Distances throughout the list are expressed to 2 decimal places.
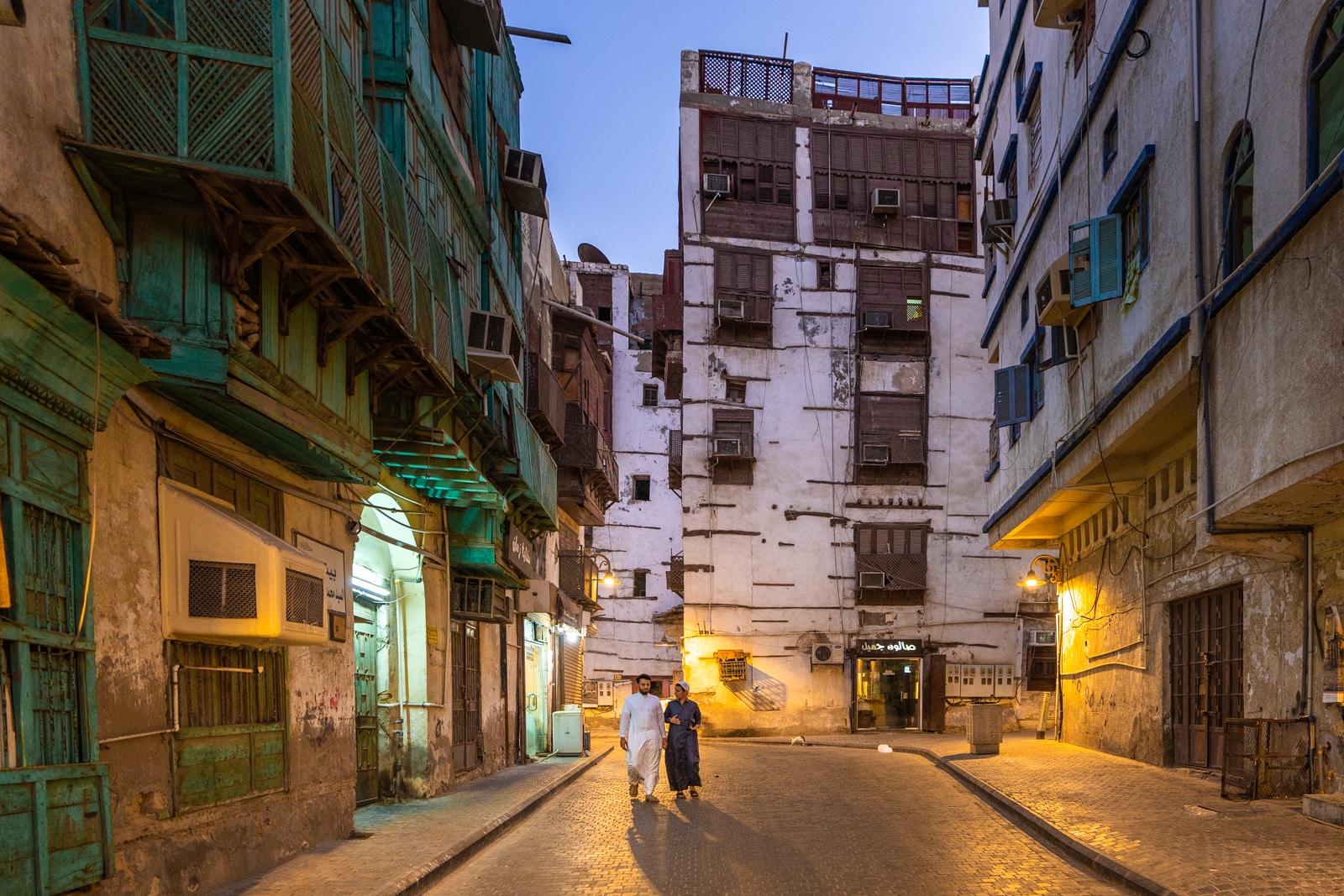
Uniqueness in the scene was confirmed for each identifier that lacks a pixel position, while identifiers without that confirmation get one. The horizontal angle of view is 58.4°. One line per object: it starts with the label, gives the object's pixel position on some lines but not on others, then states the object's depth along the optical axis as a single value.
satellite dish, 51.78
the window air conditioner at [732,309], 34.69
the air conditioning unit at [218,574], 8.41
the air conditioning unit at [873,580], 33.88
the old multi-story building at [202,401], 6.46
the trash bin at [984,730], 20.59
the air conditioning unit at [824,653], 33.50
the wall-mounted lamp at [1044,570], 24.52
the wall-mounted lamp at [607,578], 31.09
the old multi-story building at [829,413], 33.97
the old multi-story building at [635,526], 44.66
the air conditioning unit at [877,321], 35.31
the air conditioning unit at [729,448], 34.34
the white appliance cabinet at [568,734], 24.73
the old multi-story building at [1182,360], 10.43
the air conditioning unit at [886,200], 35.88
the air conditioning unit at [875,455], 34.75
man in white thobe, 14.88
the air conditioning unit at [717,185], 35.28
